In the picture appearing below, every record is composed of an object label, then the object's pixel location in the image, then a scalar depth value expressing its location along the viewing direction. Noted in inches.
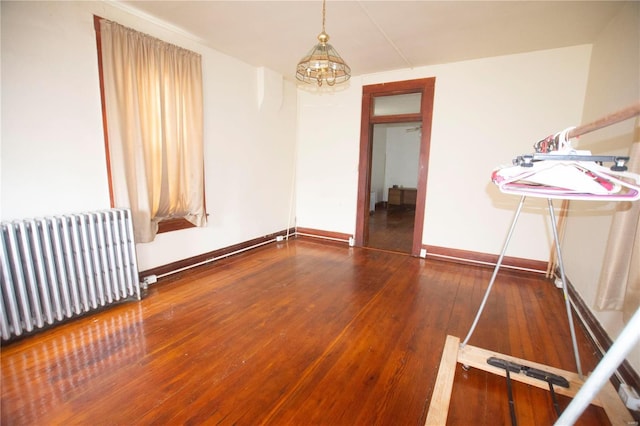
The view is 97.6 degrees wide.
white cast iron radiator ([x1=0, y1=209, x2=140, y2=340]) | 78.3
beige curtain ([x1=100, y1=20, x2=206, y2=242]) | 103.8
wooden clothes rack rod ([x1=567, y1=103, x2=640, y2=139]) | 44.5
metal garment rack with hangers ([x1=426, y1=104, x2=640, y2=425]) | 52.0
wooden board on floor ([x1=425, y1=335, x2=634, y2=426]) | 58.8
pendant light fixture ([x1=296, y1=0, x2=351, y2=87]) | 84.3
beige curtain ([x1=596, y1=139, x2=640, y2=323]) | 61.6
